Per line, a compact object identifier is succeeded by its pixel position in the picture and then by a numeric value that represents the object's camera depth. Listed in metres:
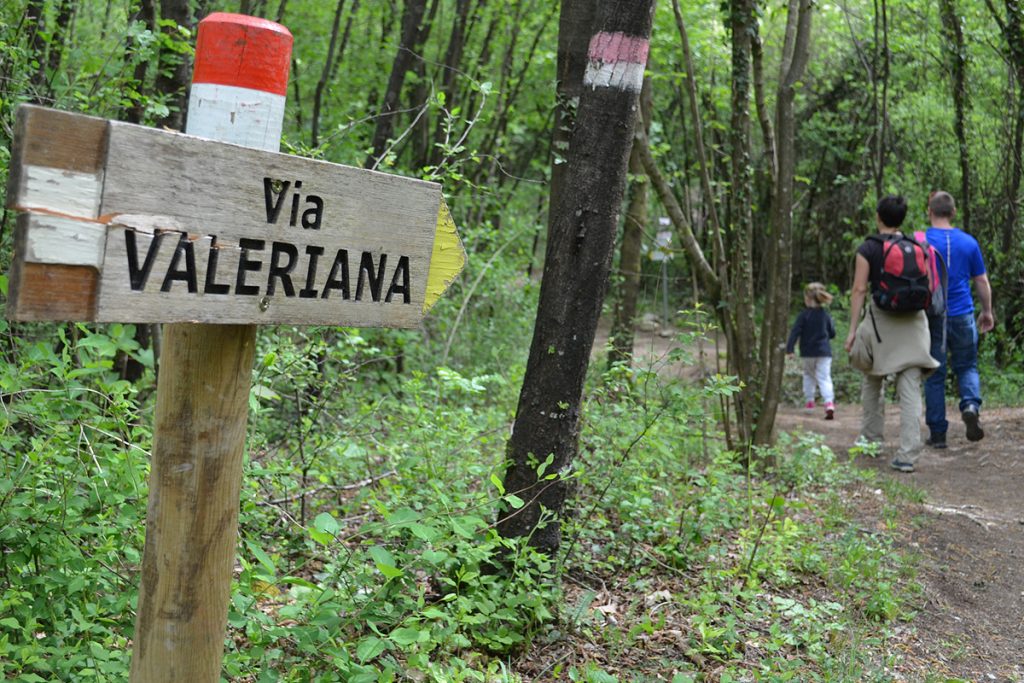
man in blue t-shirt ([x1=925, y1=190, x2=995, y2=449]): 8.00
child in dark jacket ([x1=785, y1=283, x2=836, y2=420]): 11.96
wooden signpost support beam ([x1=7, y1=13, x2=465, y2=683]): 1.57
